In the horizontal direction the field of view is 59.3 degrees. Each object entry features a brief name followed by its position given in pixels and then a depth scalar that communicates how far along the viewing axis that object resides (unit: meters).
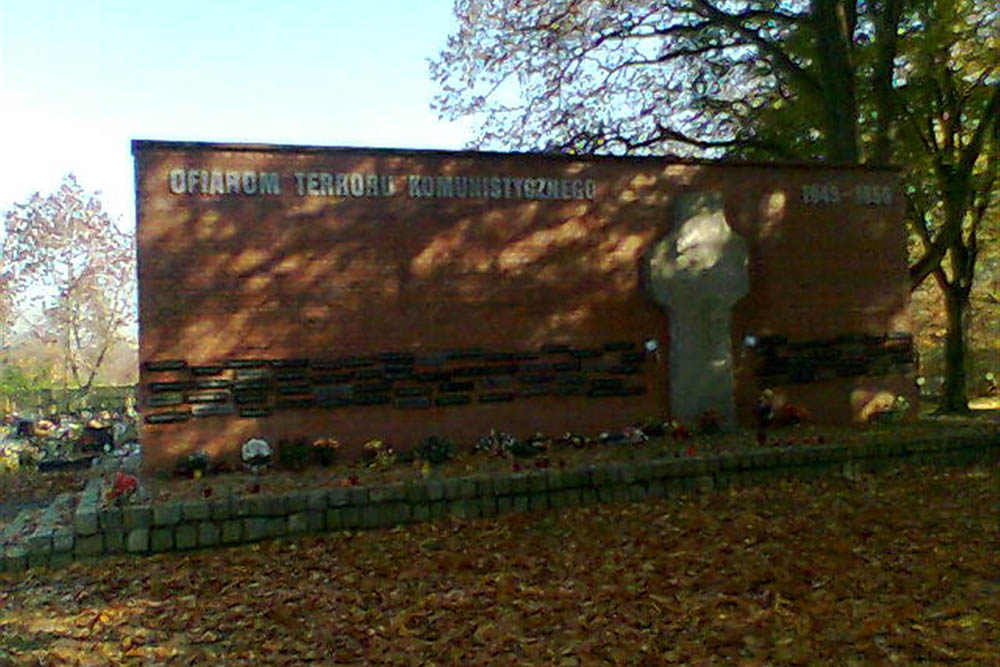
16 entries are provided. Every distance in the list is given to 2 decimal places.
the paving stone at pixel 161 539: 7.90
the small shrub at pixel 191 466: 10.02
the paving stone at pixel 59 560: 7.58
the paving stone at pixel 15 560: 7.47
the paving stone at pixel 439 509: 8.76
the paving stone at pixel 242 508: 8.16
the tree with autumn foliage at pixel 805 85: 16.80
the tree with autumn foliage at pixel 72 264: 33.34
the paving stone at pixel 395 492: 8.62
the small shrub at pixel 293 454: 10.33
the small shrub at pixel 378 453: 10.60
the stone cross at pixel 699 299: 12.08
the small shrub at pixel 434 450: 10.70
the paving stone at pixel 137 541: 7.80
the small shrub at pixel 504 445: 11.08
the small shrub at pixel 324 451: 10.50
